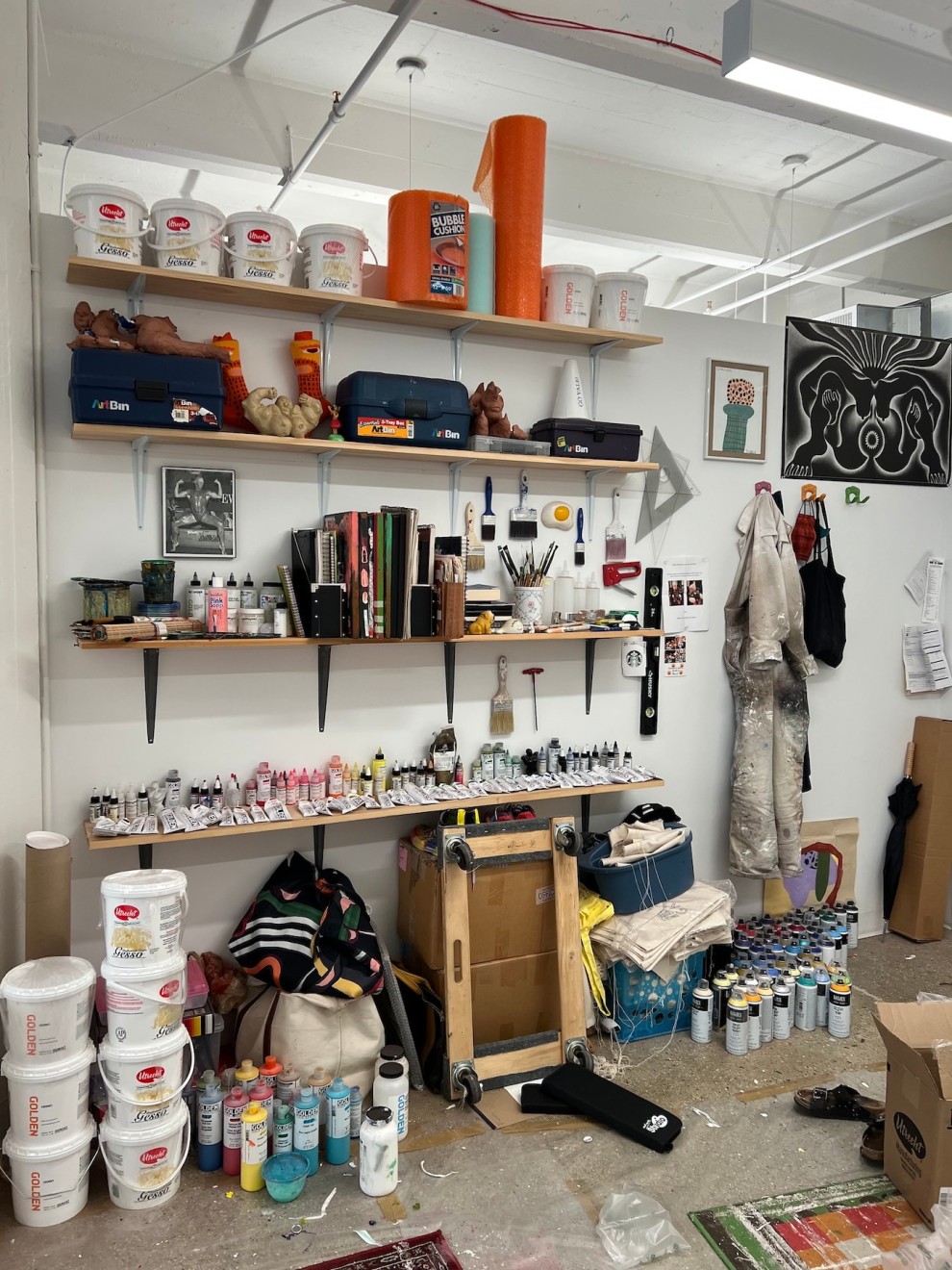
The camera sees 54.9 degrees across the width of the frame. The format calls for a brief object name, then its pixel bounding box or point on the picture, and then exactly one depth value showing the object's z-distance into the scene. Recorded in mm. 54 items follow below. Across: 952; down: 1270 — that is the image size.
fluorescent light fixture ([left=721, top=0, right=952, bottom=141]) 2264
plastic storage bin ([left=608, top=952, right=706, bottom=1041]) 3203
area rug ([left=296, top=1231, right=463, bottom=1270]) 2119
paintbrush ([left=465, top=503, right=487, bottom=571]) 3332
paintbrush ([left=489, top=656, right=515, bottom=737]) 3439
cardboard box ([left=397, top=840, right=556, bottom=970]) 2988
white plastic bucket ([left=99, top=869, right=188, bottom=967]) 2355
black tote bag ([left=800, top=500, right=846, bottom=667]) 3939
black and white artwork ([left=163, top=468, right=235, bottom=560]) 2893
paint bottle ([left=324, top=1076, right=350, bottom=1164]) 2490
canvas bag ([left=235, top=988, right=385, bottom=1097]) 2672
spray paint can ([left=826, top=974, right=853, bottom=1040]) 3273
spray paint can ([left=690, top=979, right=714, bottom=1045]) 3213
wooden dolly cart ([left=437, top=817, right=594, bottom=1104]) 2840
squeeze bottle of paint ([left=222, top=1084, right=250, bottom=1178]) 2444
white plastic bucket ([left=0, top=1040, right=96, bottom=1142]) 2240
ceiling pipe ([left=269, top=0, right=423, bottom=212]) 2975
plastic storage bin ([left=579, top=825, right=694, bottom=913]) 3217
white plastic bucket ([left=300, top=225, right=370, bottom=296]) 2875
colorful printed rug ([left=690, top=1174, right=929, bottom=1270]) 2188
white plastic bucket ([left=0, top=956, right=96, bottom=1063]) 2240
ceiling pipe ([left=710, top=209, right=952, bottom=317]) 5055
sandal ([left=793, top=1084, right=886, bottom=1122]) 2760
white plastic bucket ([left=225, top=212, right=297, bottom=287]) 2777
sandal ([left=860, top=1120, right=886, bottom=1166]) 2541
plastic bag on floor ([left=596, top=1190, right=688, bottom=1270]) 2174
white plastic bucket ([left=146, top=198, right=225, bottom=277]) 2689
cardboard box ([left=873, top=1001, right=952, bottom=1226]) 2232
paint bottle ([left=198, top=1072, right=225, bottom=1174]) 2473
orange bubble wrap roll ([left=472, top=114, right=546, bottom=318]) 3115
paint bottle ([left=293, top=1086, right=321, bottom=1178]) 2447
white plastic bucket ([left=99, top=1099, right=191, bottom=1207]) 2311
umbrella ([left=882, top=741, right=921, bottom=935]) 4207
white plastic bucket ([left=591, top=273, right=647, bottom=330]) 3301
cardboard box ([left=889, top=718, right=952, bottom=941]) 4160
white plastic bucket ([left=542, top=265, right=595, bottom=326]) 3238
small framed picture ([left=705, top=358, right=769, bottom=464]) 3764
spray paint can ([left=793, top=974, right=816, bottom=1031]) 3334
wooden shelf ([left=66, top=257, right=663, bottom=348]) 2676
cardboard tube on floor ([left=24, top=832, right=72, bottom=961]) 2461
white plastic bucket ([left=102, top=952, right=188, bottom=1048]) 2346
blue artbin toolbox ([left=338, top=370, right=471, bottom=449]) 2934
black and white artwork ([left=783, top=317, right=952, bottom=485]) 3949
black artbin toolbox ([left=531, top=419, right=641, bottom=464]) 3273
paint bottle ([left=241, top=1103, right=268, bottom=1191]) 2387
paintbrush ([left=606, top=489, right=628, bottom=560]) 3596
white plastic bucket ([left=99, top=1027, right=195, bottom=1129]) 2330
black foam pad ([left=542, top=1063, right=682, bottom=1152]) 2607
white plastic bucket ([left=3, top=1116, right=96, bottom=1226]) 2230
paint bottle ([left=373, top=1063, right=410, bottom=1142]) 2520
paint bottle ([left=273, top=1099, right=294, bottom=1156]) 2443
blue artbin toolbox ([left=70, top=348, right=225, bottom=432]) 2564
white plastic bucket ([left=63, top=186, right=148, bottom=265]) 2576
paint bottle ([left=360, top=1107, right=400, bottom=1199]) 2336
